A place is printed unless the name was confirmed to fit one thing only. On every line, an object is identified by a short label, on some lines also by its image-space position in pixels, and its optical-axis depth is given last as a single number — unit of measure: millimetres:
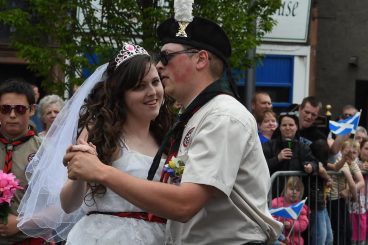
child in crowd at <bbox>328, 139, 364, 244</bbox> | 13431
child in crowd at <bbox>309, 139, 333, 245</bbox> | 12799
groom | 5009
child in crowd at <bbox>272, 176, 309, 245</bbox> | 12411
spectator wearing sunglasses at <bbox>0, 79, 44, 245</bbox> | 8184
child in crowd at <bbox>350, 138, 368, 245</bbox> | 13930
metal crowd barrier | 12422
